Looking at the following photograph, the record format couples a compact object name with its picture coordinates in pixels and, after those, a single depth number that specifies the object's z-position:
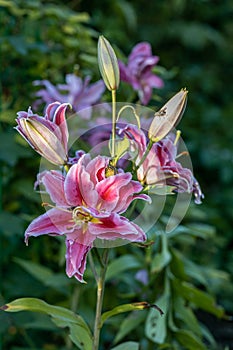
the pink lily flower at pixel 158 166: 1.41
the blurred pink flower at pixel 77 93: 1.96
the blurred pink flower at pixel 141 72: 1.91
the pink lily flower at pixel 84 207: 1.31
